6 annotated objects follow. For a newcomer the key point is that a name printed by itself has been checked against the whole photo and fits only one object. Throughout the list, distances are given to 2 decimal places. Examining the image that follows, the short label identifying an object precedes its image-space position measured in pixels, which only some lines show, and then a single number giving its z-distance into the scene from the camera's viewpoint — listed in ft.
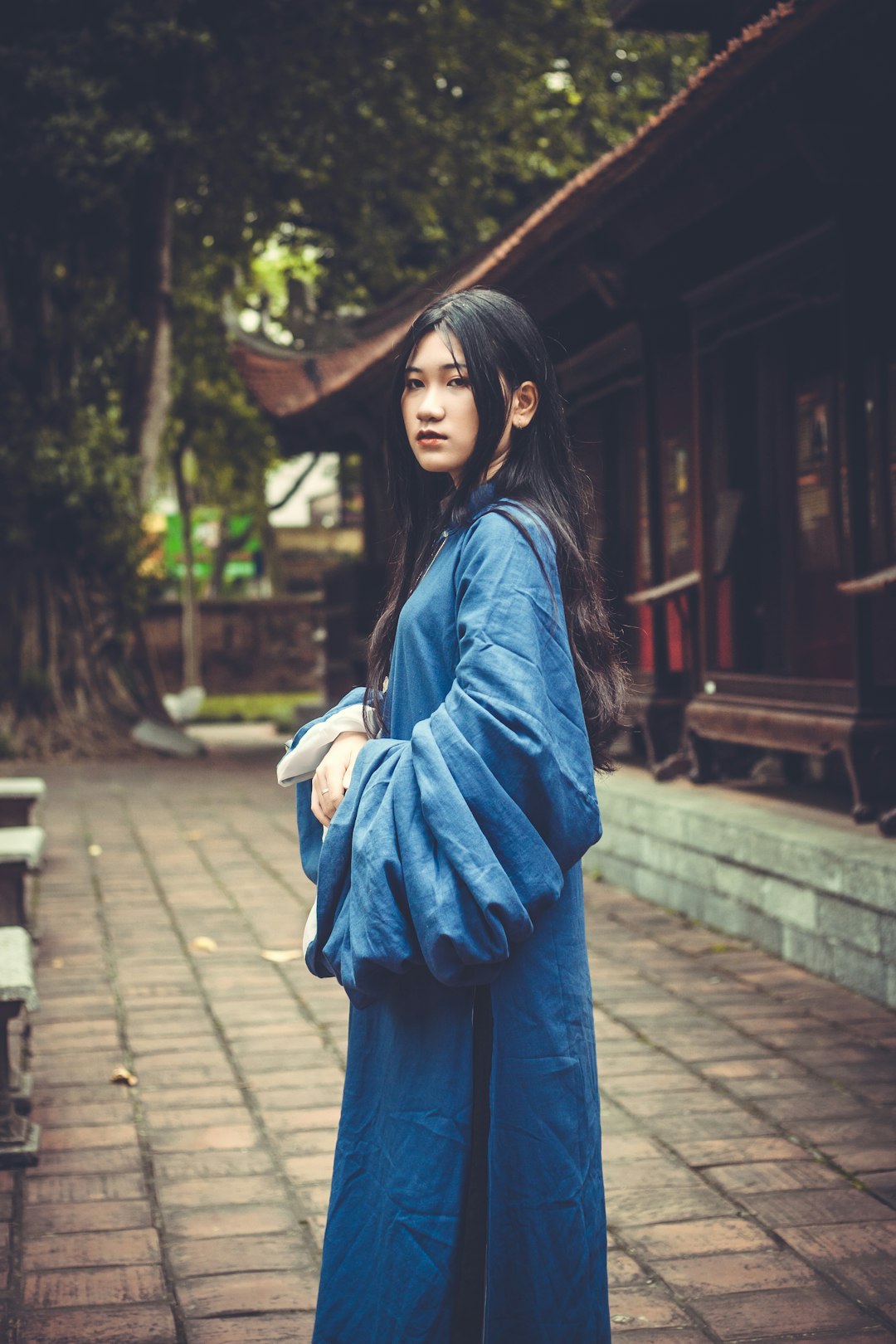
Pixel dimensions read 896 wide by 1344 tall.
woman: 6.00
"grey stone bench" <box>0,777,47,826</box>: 21.63
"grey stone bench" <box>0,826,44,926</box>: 16.07
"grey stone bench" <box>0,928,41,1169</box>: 11.73
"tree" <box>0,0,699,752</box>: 43.62
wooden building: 17.37
